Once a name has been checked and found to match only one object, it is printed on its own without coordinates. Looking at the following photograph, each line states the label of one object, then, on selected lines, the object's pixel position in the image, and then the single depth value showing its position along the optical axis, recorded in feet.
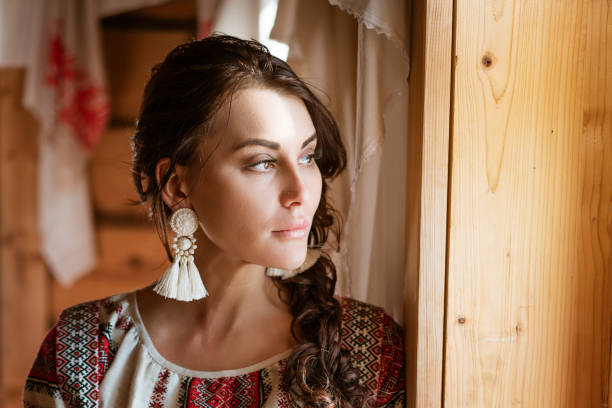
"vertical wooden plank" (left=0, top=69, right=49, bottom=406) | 8.21
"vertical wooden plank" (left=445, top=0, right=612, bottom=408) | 3.12
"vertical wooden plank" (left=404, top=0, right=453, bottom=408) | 3.17
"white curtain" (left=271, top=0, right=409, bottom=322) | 3.74
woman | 3.42
